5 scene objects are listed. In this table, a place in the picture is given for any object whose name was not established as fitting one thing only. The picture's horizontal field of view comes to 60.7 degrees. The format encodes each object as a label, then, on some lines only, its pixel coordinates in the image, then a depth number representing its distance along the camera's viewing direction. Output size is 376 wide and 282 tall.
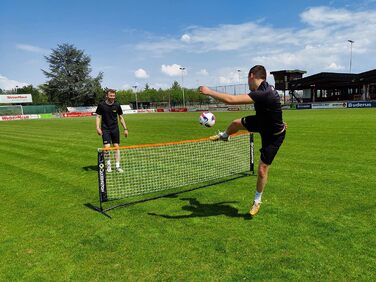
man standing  9.94
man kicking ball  5.21
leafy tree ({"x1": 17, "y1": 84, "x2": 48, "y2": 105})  139.06
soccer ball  7.00
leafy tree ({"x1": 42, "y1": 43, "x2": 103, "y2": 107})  99.50
